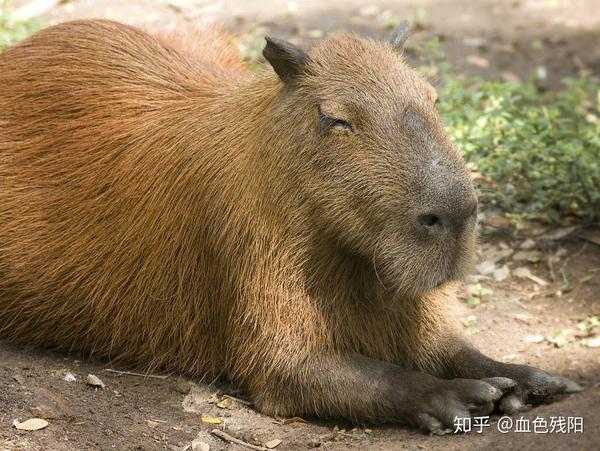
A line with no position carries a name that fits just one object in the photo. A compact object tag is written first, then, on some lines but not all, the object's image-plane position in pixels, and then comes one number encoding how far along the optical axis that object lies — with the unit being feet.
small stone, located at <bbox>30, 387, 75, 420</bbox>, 28.30
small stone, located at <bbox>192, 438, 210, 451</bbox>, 27.73
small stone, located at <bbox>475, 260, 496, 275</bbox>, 39.01
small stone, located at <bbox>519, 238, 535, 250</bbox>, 39.70
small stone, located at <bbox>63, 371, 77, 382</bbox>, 31.07
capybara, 27.43
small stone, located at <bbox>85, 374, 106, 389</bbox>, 30.94
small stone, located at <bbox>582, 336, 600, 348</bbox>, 33.45
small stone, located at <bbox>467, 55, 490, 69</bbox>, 59.67
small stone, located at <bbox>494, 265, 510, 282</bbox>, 38.55
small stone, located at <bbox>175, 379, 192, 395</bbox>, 31.45
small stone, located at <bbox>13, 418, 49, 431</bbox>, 27.45
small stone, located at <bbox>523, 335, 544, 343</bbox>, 34.35
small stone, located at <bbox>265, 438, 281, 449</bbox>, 28.07
